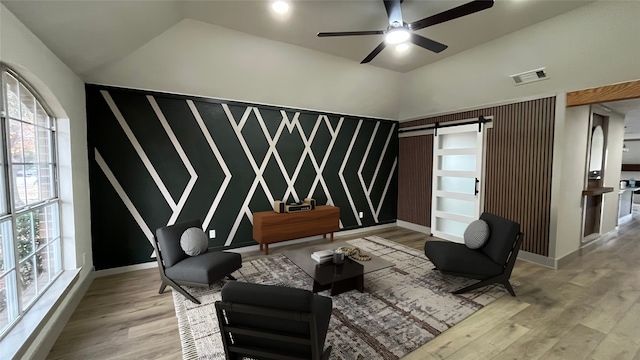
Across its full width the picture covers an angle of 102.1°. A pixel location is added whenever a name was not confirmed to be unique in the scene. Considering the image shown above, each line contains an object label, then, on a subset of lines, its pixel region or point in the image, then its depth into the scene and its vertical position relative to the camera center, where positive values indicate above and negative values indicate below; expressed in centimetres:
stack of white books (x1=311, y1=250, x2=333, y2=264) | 301 -106
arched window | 186 -32
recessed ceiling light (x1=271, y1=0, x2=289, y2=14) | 265 +168
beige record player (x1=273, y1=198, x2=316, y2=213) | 447 -71
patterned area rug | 214 -147
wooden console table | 428 -102
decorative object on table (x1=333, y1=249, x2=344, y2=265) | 299 -106
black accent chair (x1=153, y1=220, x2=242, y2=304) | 276 -110
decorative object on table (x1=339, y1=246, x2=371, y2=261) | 315 -109
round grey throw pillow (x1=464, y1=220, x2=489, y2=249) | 321 -84
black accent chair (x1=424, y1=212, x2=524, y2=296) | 295 -107
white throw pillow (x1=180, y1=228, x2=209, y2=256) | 304 -92
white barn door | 470 -22
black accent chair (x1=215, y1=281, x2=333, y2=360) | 146 -94
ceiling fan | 206 +129
